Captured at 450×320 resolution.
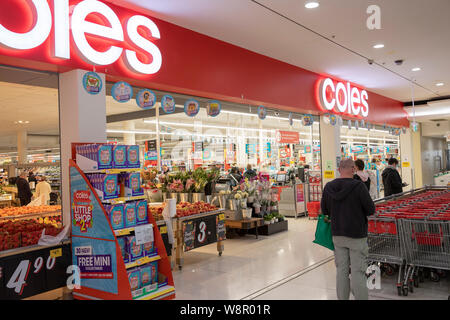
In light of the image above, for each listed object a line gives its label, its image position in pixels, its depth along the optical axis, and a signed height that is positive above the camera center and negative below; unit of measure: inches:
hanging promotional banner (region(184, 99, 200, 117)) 253.4 +43.5
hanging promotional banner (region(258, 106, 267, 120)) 311.1 +46.5
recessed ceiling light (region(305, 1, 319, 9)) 213.0 +92.3
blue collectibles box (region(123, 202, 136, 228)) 165.8 -17.5
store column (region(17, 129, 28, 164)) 651.5 +58.0
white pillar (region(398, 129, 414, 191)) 620.4 +8.3
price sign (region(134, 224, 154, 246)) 165.8 -26.9
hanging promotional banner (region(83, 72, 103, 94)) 181.8 +45.5
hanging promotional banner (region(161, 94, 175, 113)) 228.2 +42.0
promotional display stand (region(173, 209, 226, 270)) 230.5 -38.7
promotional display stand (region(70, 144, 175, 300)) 154.3 -34.4
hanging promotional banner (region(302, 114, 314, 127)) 375.2 +46.2
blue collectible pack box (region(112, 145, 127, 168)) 165.3 +8.2
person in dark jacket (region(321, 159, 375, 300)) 143.6 -24.5
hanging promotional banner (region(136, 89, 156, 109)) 215.0 +42.9
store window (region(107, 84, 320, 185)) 453.1 +44.2
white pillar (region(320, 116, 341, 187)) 403.5 +17.3
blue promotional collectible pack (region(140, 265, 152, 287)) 168.1 -45.9
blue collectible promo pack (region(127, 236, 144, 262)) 165.8 -33.2
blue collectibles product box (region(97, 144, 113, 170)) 161.0 +8.2
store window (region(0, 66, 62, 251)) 169.3 +53.5
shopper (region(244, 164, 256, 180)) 392.5 -5.3
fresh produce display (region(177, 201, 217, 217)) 236.4 -24.3
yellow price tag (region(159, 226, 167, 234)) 213.3 -32.3
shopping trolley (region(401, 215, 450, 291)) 163.8 -36.2
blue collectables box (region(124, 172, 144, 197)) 170.1 -4.7
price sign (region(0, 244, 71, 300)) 149.3 -39.2
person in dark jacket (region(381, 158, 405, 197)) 310.5 -14.2
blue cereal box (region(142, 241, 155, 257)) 172.4 -34.6
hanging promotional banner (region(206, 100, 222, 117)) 269.9 +44.7
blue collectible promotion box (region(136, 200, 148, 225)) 171.1 -17.8
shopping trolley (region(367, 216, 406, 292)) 175.5 -38.4
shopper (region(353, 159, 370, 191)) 292.2 -6.3
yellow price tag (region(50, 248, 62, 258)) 164.7 -33.3
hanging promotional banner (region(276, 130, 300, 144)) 478.6 +40.0
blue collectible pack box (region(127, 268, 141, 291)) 161.9 -45.1
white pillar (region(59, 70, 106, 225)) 181.9 +29.0
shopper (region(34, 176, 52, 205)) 401.7 -14.0
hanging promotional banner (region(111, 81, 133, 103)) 197.6 +43.5
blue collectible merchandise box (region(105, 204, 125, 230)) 159.6 -17.4
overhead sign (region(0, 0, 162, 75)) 158.7 +67.4
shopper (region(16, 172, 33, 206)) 406.0 -13.3
